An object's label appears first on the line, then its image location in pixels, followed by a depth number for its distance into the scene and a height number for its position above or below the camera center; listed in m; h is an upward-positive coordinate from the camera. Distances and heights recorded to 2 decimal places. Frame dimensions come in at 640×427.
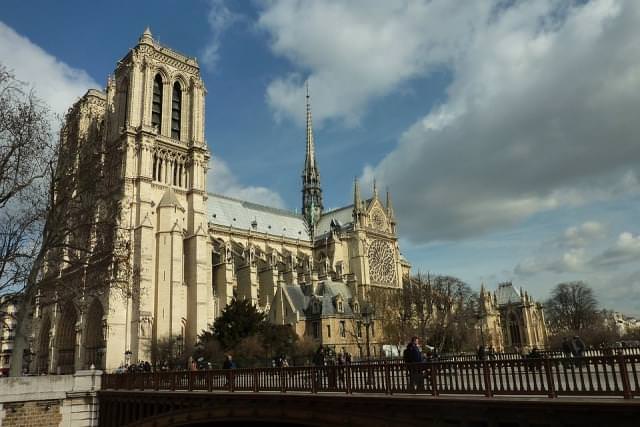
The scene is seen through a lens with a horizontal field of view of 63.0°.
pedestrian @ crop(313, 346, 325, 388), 13.46 -0.77
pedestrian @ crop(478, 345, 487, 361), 20.48 -0.63
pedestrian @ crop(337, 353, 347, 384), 13.00 -0.70
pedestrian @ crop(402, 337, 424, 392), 11.23 -0.79
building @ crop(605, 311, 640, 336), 115.92 +3.15
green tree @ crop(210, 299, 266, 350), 40.44 +1.91
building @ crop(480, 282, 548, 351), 71.31 +2.02
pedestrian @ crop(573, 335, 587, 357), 16.07 -0.40
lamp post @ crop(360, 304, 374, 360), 28.23 +1.44
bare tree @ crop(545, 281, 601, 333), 66.69 +3.20
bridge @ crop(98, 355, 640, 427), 8.30 -1.16
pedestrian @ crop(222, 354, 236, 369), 18.84 -0.49
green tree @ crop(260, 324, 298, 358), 39.88 +0.58
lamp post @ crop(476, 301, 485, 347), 63.19 +3.84
